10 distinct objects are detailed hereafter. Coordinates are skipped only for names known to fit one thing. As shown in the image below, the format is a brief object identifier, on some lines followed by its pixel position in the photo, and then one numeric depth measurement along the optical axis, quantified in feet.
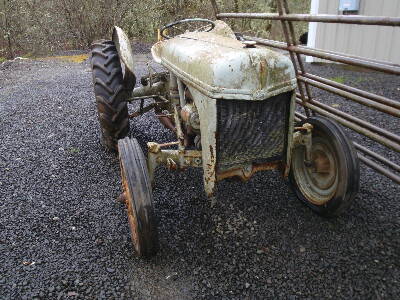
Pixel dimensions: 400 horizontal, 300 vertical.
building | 20.11
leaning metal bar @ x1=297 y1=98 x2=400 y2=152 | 8.86
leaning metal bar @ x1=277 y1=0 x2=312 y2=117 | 10.78
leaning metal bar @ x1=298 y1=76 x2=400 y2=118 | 8.51
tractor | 6.87
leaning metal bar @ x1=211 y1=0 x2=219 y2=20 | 14.80
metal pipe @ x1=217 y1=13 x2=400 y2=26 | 7.44
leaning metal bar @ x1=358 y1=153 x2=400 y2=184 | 8.84
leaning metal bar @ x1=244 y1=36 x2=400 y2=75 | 7.95
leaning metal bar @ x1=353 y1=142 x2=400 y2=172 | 9.31
